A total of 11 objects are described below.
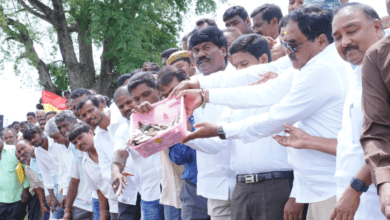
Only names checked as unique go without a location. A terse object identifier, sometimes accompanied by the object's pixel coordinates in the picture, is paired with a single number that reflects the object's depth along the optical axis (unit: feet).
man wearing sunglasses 8.34
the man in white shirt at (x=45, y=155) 25.86
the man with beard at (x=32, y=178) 28.60
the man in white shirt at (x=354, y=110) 6.44
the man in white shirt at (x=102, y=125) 16.90
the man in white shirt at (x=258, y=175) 9.35
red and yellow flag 34.55
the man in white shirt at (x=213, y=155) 10.87
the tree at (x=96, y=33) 48.93
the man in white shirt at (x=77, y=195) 20.12
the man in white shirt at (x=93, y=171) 17.22
